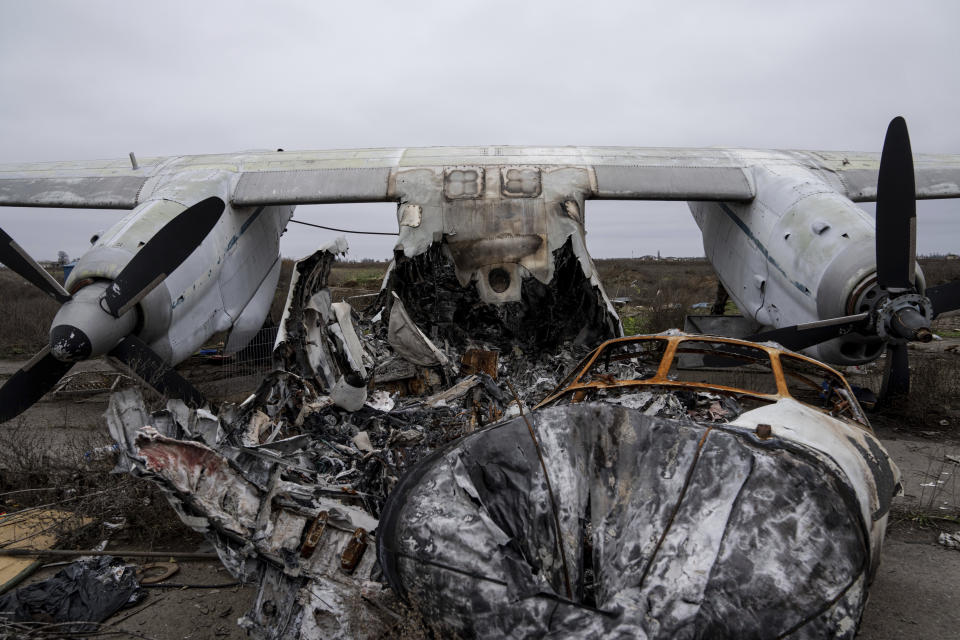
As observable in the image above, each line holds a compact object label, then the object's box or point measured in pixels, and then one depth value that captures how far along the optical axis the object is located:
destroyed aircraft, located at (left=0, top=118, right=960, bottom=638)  2.17
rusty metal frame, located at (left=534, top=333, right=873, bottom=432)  3.55
